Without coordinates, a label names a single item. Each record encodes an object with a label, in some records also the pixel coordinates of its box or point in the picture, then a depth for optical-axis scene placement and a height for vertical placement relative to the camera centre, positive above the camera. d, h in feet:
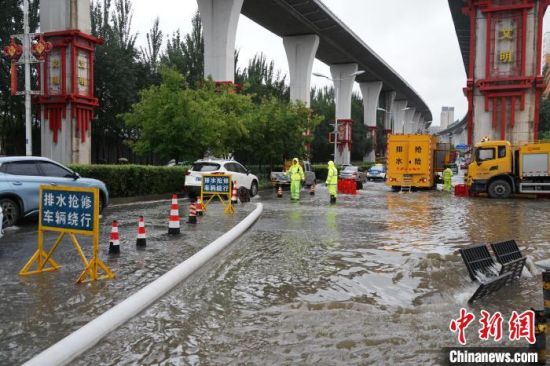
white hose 14.10 -5.05
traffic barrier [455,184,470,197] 91.61 -4.02
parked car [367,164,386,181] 167.53 -2.00
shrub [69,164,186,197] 62.76 -1.79
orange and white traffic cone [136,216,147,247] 31.73 -4.48
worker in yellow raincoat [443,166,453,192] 107.33 -2.49
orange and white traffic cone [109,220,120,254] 28.81 -4.45
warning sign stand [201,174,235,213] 52.24 -2.02
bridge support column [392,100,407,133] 341.08 +34.45
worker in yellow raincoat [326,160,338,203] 69.51 -1.97
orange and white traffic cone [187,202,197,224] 43.52 -4.25
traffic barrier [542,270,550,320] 16.56 -3.92
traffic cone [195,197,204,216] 47.88 -3.93
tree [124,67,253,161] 76.02 +6.43
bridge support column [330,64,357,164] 204.23 +20.92
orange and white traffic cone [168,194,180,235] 36.94 -4.20
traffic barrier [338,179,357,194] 95.10 -3.73
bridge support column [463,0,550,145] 103.76 +19.98
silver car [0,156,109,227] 37.98 -1.39
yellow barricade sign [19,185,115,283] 22.26 -2.31
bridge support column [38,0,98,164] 78.33 +12.53
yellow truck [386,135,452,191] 102.12 +1.19
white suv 67.21 -0.76
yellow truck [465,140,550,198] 81.20 -0.15
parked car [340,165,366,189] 118.83 -1.83
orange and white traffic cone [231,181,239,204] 60.18 -3.34
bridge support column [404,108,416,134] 398.42 +37.18
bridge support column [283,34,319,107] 166.71 +32.62
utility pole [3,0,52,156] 64.64 +14.06
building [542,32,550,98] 225.15 +46.37
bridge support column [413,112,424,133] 442.09 +38.66
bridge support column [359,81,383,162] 256.11 +31.00
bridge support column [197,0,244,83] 115.75 +29.14
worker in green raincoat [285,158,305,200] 71.36 -1.64
